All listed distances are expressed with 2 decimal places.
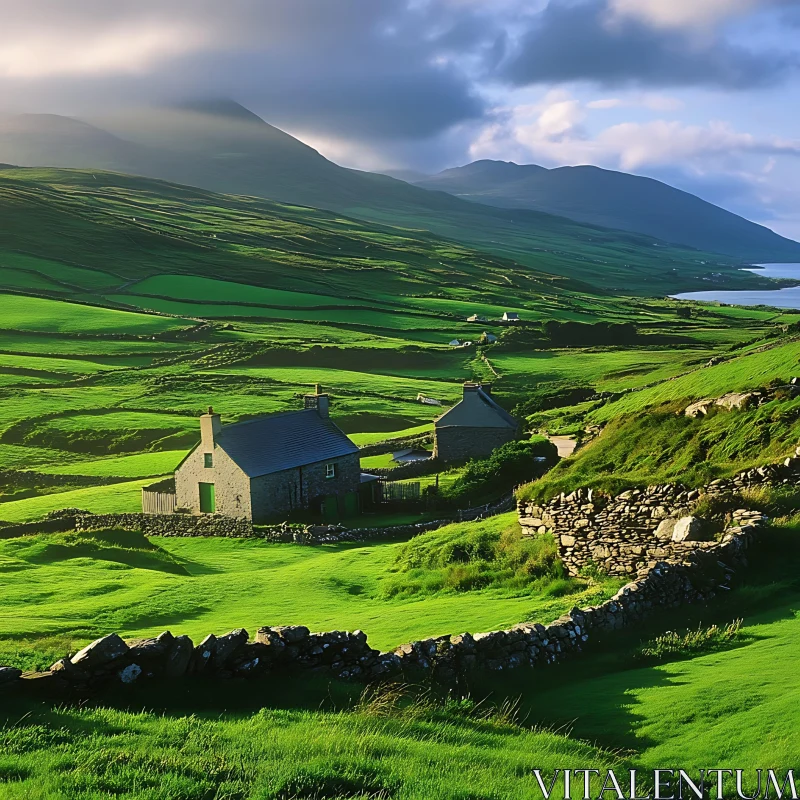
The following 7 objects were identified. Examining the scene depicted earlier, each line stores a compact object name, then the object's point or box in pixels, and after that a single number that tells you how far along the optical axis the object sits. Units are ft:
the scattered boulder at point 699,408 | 105.95
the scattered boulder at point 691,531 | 65.72
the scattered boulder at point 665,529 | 67.97
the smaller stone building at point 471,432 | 225.76
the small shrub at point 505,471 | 175.32
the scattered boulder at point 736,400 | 97.19
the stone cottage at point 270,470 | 174.91
